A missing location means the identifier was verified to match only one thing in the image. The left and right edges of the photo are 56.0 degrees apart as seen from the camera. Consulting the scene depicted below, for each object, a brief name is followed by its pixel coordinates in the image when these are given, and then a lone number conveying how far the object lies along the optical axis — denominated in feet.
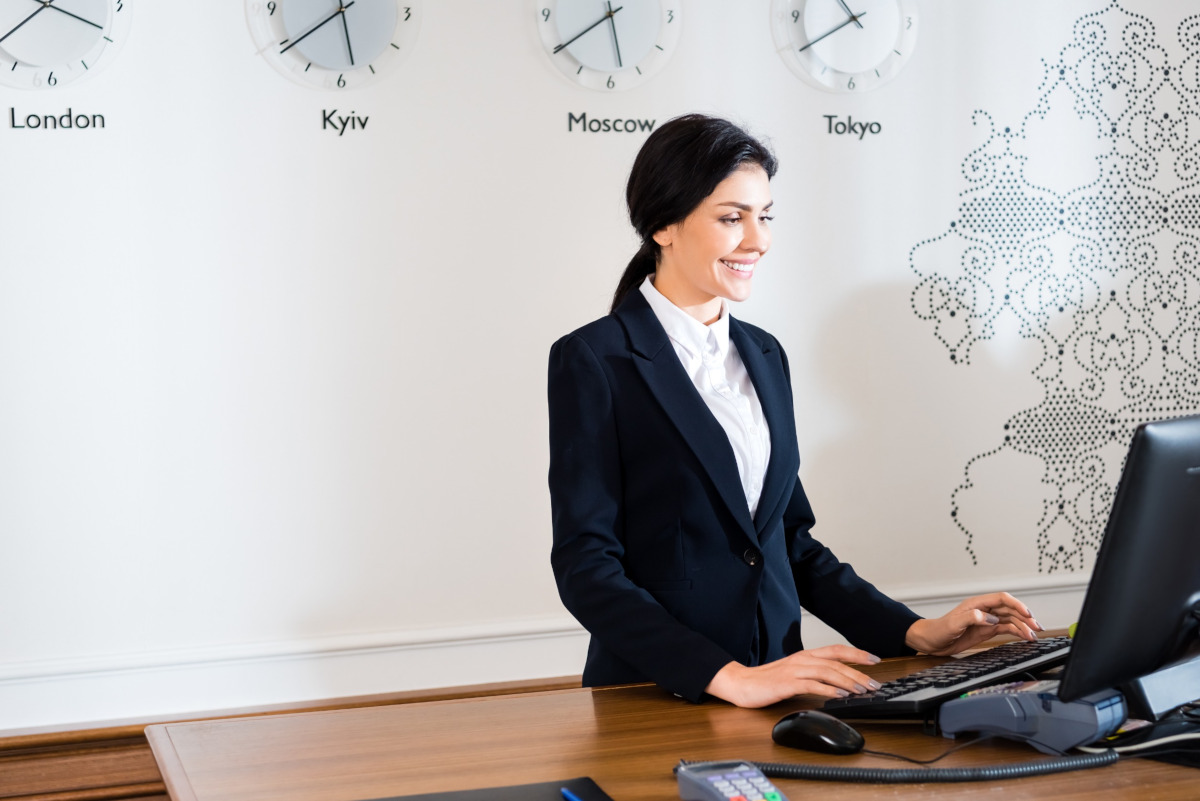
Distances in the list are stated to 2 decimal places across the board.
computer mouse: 4.15
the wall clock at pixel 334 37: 9.35
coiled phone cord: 3.86
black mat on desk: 3.83
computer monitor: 3.72
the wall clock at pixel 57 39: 8.83
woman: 5.67
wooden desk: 3.88
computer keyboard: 4.46
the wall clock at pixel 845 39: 10.62
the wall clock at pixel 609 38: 10.00
